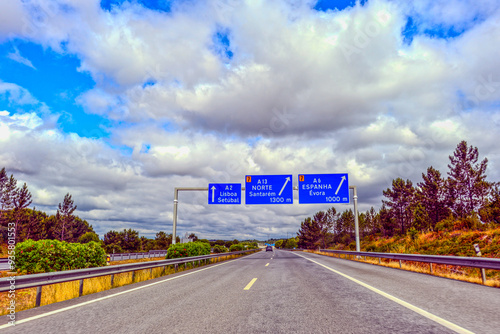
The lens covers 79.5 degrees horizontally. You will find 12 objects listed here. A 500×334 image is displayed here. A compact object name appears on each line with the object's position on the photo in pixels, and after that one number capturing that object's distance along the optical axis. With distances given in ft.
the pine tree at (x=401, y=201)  184.44
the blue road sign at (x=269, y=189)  77.51
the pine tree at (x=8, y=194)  142.02
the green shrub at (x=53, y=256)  35.83
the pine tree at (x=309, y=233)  314.14
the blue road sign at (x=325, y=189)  75.77
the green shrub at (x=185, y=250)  67.97
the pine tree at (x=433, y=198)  148.25
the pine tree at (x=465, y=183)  128.57
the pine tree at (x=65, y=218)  193.77
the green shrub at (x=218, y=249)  151.54
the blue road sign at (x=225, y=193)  79.71
